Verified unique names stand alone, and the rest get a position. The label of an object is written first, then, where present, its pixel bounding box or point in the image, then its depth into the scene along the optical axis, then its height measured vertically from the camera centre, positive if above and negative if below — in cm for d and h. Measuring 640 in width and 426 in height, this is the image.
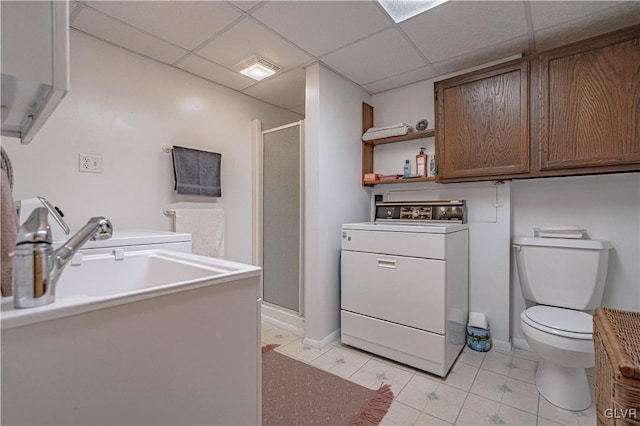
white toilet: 147 -58
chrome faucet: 52 -9
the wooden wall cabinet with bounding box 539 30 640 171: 155 +60
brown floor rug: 144 -101
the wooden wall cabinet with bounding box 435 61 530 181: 186 +60
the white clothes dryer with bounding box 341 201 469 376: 180 -53
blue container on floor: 210 -92
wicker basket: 72 -41
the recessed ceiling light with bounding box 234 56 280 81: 216 +111
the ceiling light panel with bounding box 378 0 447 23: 157 +112
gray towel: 222 +33
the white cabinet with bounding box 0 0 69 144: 49 +29
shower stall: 249 -10
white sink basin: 59 -19
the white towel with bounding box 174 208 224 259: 222 -12
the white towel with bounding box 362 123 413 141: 239 +68
